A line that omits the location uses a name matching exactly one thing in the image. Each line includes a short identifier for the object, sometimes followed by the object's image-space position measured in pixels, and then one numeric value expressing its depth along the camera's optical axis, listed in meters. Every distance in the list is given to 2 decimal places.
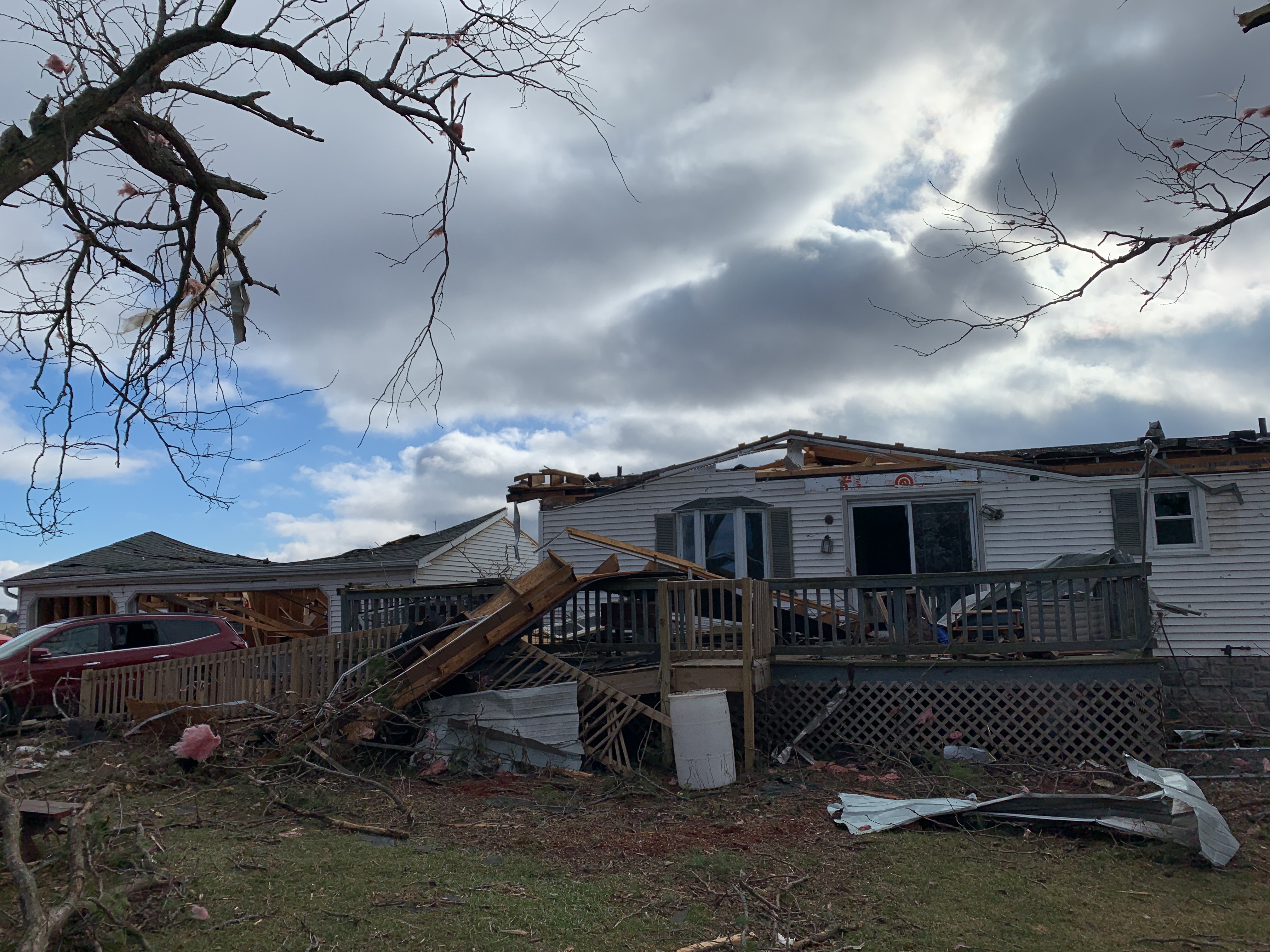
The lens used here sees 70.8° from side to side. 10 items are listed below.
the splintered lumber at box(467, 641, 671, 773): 8.39
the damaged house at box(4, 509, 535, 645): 20.45
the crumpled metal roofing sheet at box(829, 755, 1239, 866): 5.62
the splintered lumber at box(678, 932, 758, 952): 4.25
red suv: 12.15
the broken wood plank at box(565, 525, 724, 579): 11.34
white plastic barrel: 7.81
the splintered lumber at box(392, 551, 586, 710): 8.55
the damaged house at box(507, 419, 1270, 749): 9.02
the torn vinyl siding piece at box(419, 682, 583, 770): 8.38
